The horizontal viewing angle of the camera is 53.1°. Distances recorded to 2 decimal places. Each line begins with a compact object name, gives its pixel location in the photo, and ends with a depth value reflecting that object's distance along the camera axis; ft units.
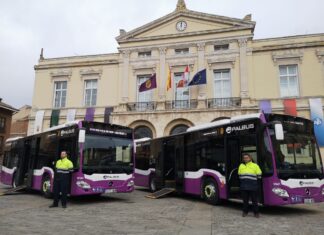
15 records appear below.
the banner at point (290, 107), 75.74
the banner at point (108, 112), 87.04
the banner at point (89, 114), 88.77
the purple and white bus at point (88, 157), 35.55
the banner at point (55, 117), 91.45
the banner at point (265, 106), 76.73
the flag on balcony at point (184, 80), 80.84
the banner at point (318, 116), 72.43
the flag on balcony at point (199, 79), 78.69
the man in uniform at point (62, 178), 33.76
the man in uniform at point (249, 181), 28.25
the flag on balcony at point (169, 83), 82.89
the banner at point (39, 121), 92.63
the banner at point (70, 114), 89.98
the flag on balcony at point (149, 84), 80.89
